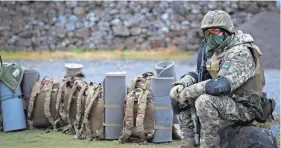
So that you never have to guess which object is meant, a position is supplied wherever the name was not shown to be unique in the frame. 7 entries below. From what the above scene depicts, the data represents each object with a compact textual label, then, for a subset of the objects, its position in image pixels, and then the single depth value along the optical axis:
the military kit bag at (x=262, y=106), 11.86
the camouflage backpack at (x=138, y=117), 14.35
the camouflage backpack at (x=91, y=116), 14.99
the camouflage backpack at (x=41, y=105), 16.00
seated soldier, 11.70
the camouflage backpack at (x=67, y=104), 15.65
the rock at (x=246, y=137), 11.93
